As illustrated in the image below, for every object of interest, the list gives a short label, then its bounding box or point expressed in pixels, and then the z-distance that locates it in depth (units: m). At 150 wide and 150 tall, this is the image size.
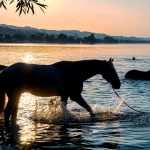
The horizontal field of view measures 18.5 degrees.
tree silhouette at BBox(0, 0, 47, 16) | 14.16
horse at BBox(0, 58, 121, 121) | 14.55
